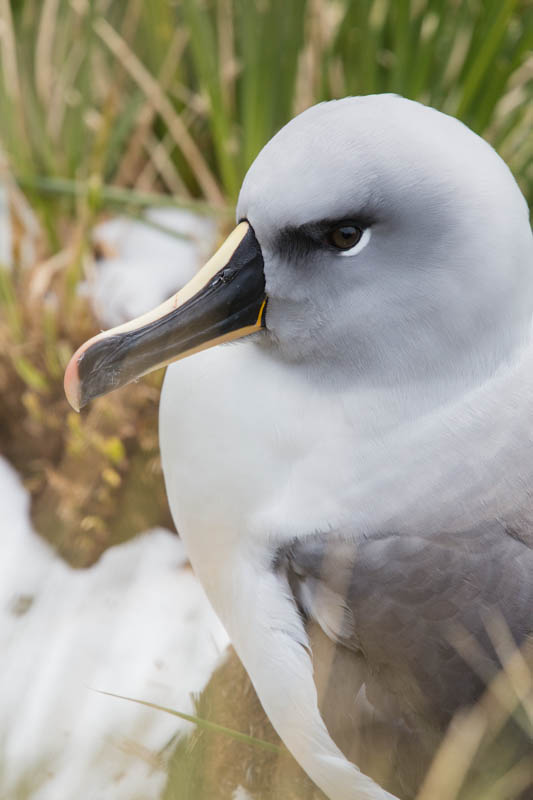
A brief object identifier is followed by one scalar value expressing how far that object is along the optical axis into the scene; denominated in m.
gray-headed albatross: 3.95
